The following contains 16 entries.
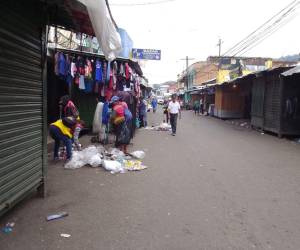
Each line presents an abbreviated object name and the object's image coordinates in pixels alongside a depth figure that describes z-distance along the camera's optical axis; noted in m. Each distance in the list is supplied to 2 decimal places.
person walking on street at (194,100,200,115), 41.24
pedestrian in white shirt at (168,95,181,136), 15.61
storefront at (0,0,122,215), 4.28
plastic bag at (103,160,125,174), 7.63
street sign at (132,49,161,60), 24.08
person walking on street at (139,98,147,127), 18.02
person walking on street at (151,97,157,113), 37.58
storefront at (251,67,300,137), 15.07
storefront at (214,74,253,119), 28.89
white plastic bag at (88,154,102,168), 8.02
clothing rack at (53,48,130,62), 10.96
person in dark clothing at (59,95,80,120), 8.84
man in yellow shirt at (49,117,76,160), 7.99
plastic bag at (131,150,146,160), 9.41
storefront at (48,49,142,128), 11.08
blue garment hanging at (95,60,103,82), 11.85
